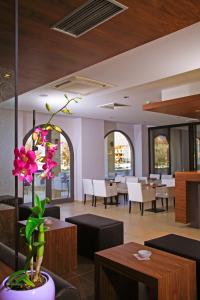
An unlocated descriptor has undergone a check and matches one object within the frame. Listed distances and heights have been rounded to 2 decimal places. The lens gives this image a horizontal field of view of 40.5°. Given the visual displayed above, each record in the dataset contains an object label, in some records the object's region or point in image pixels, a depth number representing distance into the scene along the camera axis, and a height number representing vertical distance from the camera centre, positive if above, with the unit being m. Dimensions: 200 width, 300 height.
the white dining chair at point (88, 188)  8.50 -0.82
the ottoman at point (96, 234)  3.81 -1.05
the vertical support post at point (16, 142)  1.52 +0.11
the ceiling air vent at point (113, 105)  6.99 +1.49
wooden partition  5.69 -0.73
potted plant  1.15 -0.39
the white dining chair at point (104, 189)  8.02 -0.83
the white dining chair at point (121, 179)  9.98 -0.64
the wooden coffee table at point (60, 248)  3.29 -1.08
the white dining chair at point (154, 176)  10.75 -0.58
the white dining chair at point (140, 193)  6.96 -0.83
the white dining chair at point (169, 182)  8.34 -0.64
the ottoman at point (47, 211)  5.10 -0.94
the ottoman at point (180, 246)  2.51 -0.87
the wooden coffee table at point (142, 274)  1.96 -0.88
